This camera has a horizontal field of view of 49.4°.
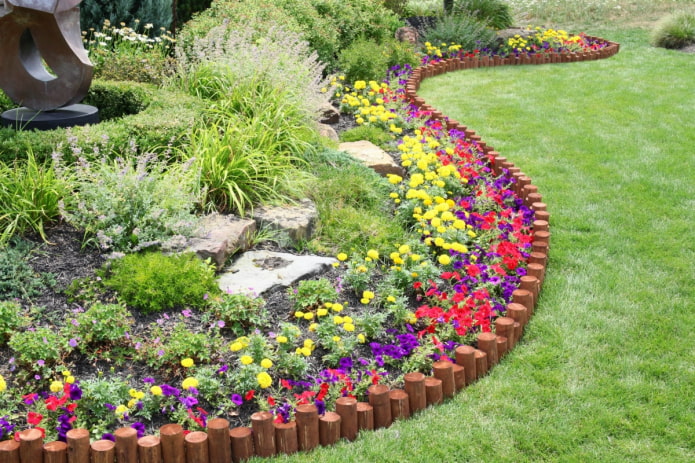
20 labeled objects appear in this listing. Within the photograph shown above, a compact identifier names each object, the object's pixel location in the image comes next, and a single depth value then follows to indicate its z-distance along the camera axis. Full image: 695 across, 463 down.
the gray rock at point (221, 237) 4.64
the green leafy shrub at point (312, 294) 4.34
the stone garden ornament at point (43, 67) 6.14
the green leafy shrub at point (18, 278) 4.24
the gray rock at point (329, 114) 8.01
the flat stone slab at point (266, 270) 4.52
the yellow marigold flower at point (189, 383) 3.36
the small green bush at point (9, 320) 3.84
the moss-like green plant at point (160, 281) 4.18
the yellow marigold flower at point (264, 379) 3.42
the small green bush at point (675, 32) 13.26
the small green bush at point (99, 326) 3.84
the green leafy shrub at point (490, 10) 13.98
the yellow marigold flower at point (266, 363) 3.50
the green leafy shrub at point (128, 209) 4.58
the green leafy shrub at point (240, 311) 4.11
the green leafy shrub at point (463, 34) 12.48
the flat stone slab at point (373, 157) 6.43
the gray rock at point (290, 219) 5.16
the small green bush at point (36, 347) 3.61
